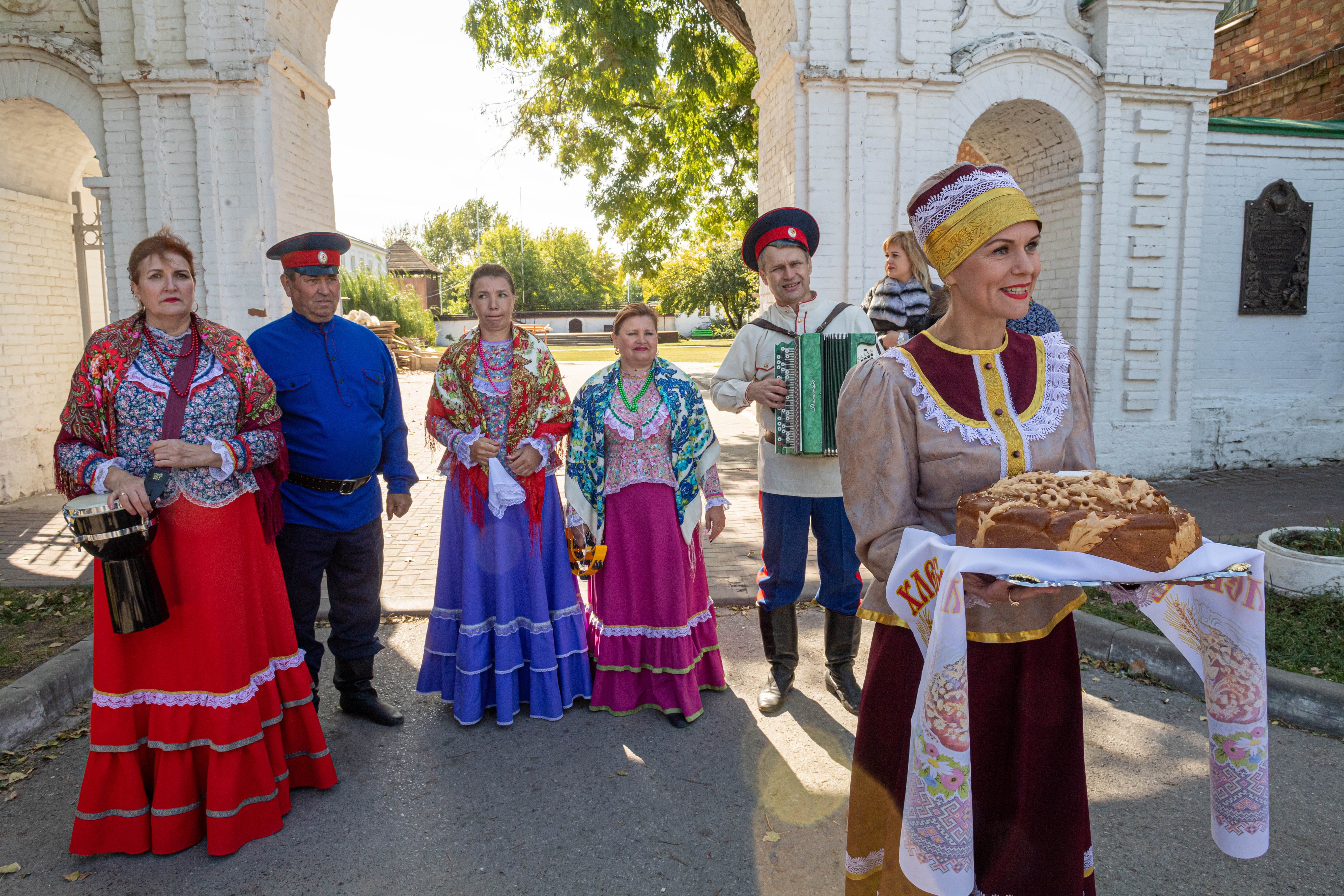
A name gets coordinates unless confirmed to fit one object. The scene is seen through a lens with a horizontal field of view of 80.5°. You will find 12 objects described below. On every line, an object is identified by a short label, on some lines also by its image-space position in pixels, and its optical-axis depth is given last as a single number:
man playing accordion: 3.90
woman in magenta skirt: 3.93
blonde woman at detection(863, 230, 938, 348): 4.37
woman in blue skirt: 3.87
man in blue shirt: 3.69
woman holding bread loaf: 1.84
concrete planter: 4.77
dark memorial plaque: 9.32
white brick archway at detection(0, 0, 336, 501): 7.95
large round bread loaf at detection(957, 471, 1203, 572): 1.55
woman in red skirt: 2.93
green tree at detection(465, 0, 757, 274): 11.62
